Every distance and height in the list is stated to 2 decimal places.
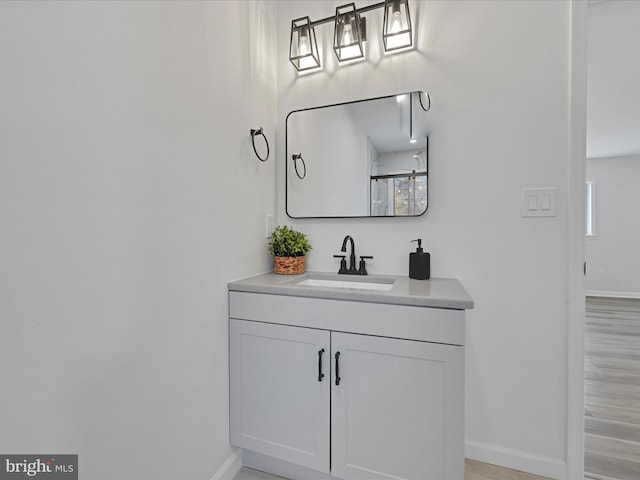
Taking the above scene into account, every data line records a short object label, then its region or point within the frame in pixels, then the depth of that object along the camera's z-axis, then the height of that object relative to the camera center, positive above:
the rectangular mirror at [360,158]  1.61 +0.44
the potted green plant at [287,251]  1.70 -0.10
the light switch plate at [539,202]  1.40 +0.15
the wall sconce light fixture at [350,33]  1.56 +1.12
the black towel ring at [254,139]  1.59 +0.54
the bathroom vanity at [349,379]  1.10 -0.60
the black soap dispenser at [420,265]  1.53 -0.16
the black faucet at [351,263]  1.68 -0.17
